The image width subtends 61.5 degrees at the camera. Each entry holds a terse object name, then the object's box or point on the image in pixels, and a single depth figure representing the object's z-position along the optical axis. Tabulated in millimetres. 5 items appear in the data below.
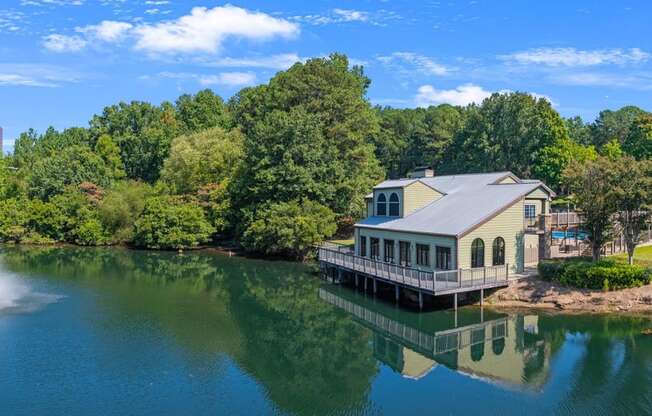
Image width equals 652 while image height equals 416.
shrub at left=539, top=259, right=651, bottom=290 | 28250
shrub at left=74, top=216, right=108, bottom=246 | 63562
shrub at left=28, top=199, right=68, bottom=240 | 65688
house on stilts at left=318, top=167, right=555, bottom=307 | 29047
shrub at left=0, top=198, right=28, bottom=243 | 65625
